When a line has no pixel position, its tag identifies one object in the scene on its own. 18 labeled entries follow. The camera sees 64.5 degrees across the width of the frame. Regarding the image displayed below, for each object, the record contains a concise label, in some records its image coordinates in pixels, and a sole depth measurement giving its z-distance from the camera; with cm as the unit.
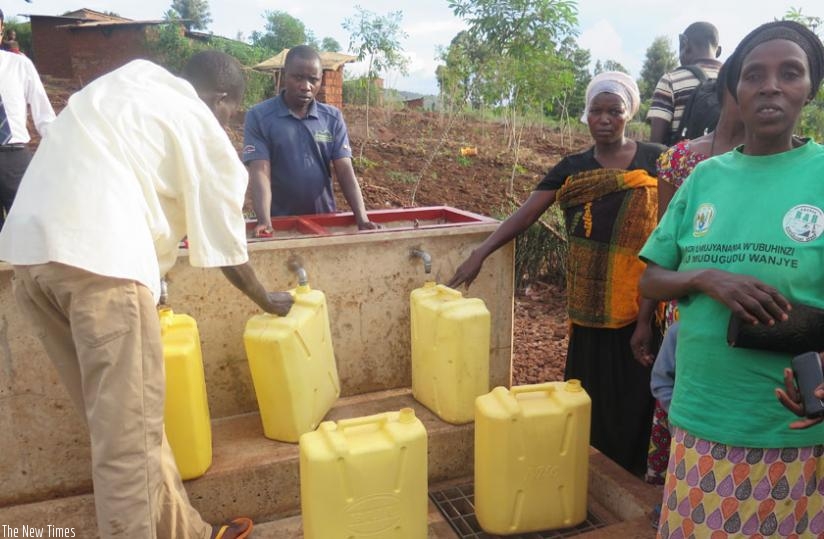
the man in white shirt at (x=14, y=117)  431
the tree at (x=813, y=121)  837
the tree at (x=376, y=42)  1443
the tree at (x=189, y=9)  5728
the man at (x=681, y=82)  380
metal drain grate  266
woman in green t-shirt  146
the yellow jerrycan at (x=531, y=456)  250
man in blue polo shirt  366
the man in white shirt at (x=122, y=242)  188
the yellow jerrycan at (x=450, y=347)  289
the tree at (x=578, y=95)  1613
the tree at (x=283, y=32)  4262
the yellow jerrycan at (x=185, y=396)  245
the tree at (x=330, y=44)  5269
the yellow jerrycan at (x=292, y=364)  262
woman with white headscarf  277
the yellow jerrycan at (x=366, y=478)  220
